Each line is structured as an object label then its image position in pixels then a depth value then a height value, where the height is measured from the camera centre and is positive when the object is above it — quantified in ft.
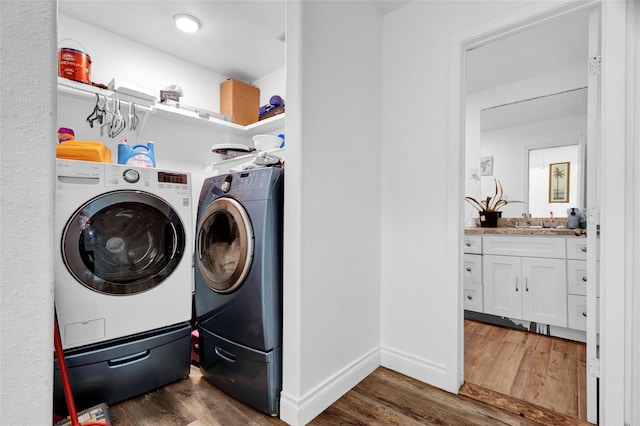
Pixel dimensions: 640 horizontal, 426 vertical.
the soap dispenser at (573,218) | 8.56 -0.25
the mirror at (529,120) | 8.71 +3.02
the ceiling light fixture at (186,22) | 7.11 +4.45
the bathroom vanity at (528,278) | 8.01 -1.94
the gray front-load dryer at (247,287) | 4.80 -1.26
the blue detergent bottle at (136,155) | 5.91 +1.09
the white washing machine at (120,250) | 4.63 -0.67
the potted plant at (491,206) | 10.40 +0.14
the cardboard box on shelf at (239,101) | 9.43 +3.42
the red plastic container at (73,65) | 6.28 +3.02
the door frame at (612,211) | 4.29 -0.02
